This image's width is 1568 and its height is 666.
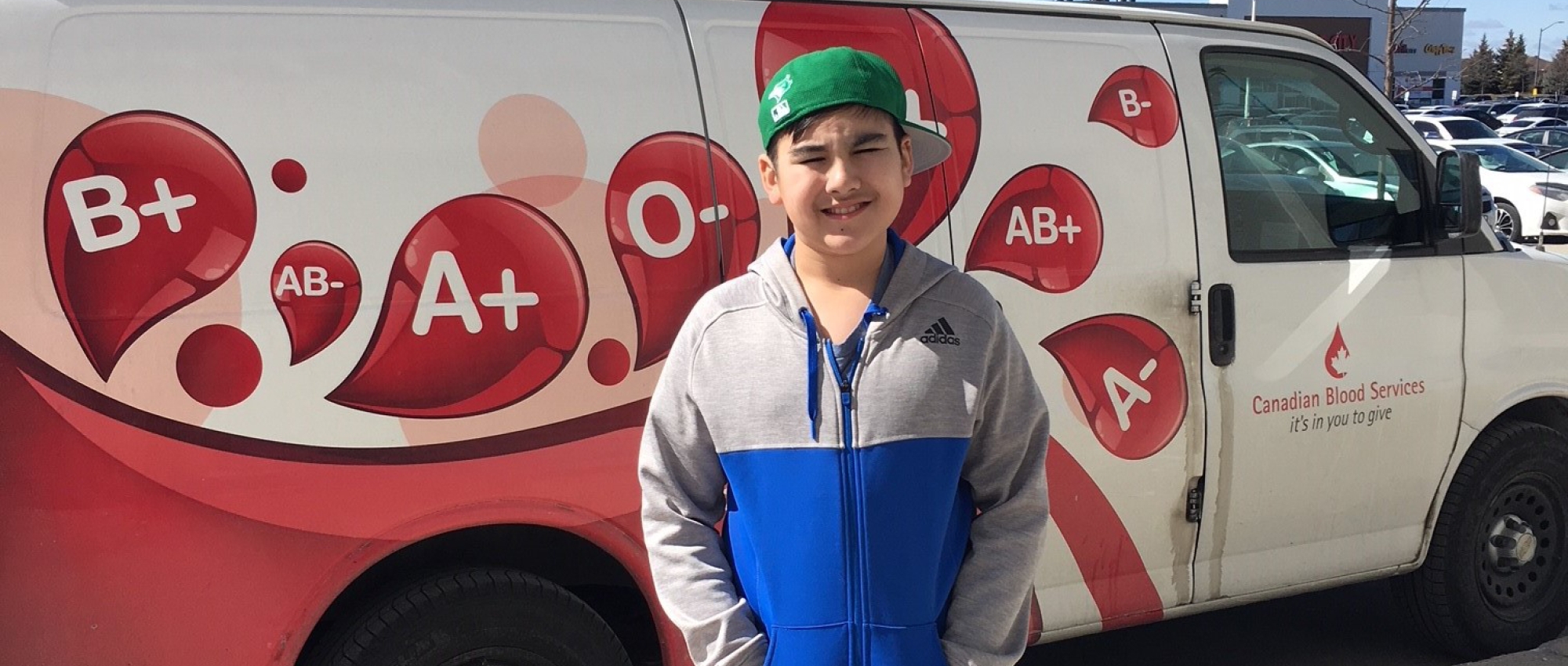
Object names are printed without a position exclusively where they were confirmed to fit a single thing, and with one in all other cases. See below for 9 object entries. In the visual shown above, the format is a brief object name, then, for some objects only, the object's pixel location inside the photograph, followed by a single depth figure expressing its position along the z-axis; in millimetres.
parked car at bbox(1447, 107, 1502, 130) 39500
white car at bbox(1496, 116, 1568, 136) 36312
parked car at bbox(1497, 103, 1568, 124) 42344
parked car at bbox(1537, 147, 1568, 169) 19625
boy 1786
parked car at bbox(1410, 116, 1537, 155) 24875
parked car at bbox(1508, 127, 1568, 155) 28250
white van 2486
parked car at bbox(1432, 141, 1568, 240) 16969
